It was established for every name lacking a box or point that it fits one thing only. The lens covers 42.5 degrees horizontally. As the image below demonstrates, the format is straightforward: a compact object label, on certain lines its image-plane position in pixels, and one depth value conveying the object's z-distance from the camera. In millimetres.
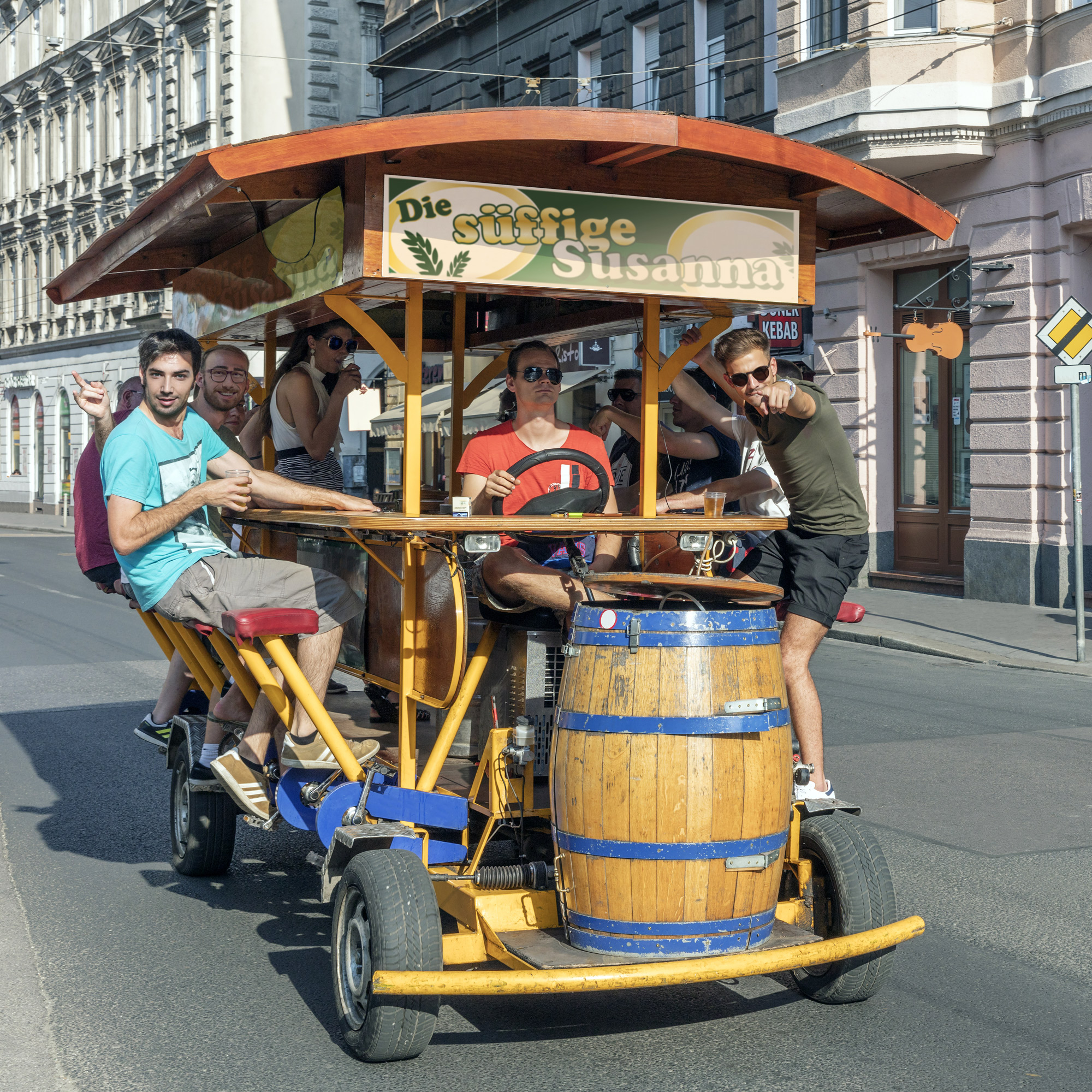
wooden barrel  3637
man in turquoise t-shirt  4902
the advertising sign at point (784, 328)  18766
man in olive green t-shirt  5184
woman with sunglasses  6375
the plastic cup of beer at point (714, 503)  4832
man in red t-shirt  4430
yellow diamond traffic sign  12156
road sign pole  11938
